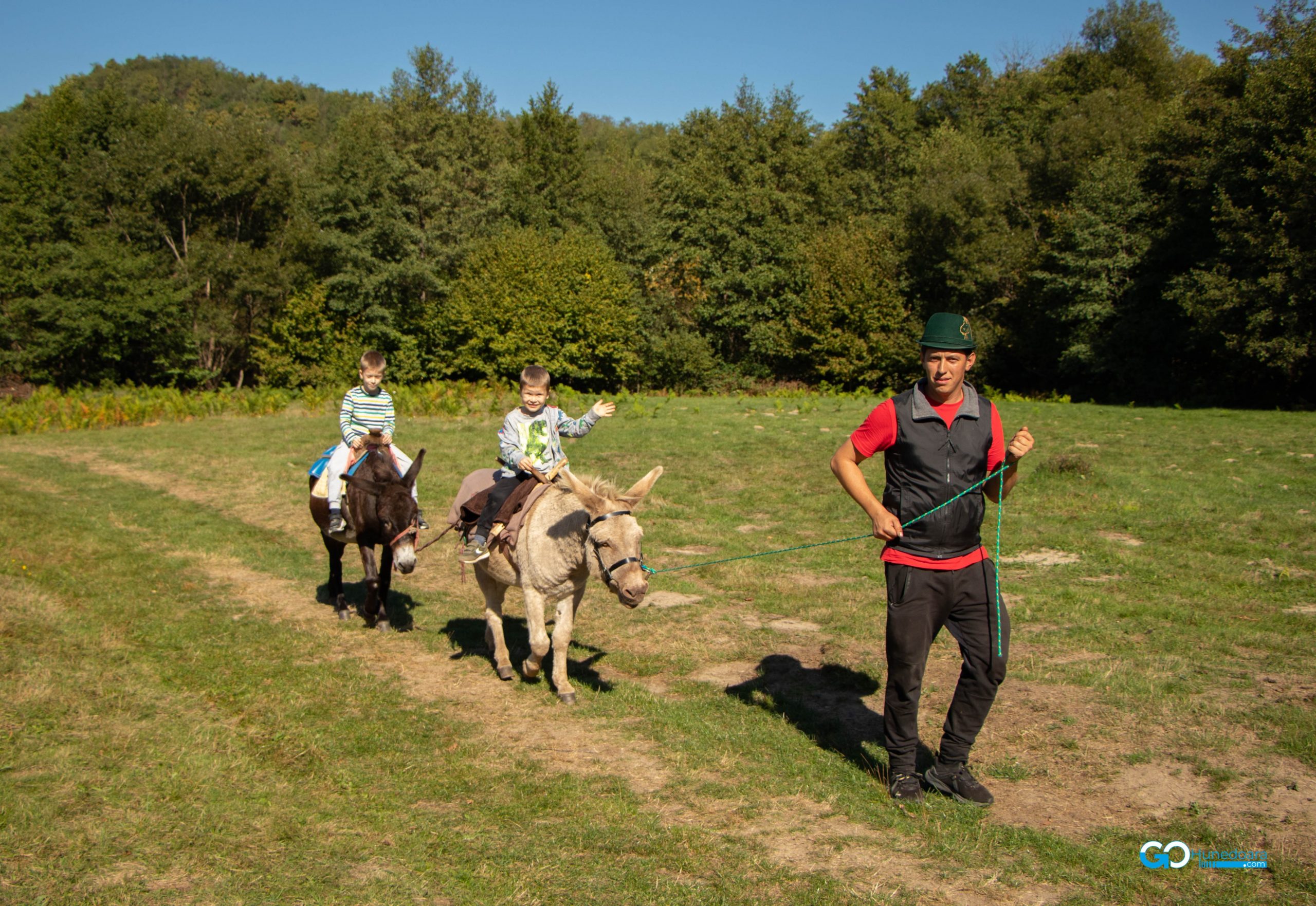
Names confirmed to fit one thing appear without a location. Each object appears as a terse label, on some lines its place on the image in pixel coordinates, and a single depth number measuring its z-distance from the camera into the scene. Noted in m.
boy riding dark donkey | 9.91
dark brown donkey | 9.39
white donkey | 6.70
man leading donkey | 5.59
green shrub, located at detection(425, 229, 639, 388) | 50.00
